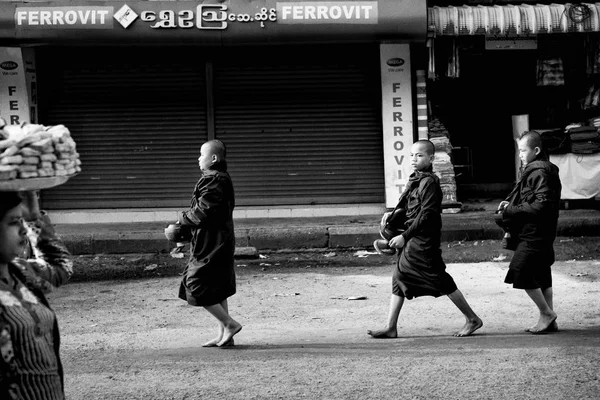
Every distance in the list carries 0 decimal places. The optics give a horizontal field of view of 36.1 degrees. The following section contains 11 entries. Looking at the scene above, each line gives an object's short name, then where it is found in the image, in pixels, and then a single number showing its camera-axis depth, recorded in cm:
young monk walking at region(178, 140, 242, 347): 693
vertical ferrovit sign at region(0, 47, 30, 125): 1392
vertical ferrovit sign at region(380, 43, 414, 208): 1416
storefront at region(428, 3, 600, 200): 1370
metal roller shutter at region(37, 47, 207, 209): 1448
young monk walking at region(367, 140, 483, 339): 712
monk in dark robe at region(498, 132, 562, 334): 727
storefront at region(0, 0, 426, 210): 1448
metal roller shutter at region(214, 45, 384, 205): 1455
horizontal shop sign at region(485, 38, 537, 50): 1452
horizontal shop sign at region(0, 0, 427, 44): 1327
